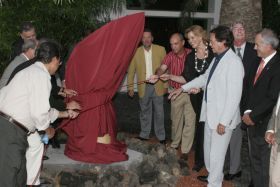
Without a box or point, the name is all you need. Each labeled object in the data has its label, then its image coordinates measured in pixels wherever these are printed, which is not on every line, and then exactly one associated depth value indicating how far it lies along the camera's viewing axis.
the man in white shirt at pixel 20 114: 2.59
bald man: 4.36
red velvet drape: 3.44
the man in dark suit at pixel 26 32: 4.00
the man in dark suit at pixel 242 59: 3.80
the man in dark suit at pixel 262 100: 3.12
